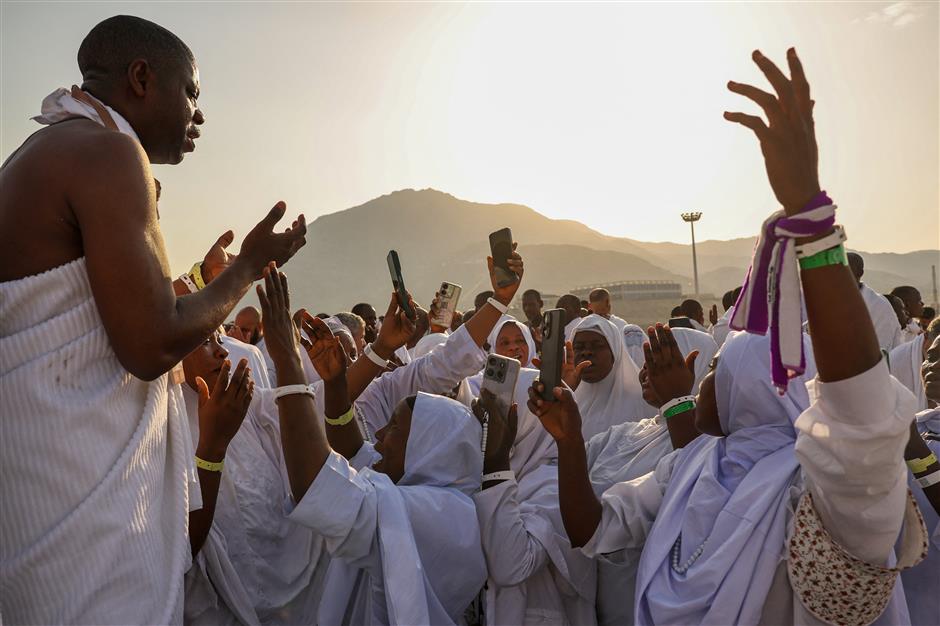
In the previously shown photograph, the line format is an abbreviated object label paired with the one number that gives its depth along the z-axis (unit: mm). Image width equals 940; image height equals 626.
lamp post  52000
